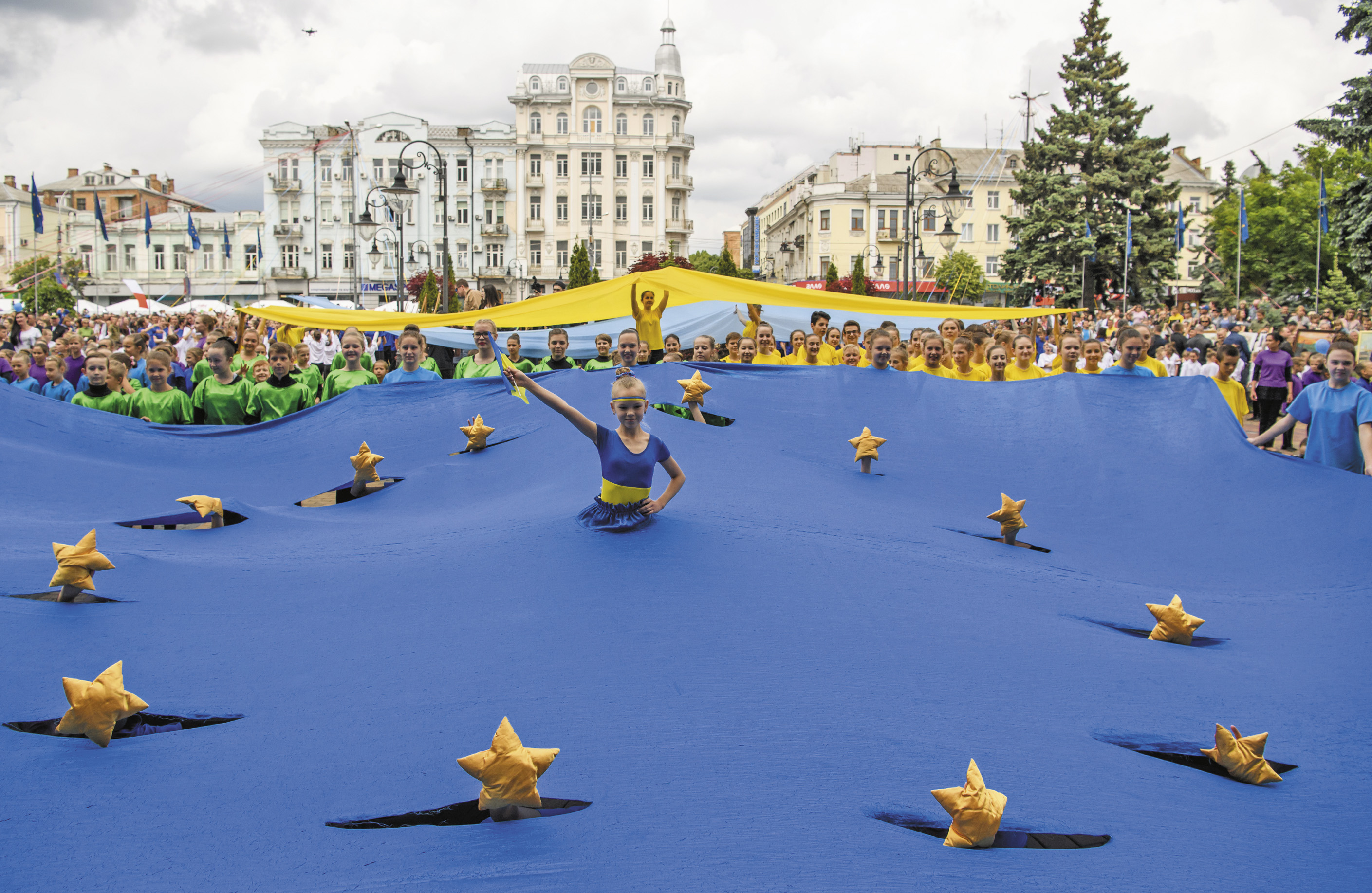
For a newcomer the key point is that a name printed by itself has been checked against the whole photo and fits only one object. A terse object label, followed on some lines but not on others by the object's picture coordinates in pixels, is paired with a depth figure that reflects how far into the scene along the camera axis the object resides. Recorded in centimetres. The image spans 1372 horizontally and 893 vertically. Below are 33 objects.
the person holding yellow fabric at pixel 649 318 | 873
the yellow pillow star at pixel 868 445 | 613
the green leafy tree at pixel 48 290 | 4797
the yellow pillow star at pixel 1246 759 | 297
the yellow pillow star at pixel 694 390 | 656
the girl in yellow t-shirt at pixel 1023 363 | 758
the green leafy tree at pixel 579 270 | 3953
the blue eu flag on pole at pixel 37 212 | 3241
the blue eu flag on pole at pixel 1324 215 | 2601
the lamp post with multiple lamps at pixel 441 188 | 1669
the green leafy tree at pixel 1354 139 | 2142
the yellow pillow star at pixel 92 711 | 288
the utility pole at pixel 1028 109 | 4775
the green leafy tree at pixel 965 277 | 5078
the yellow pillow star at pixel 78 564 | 395
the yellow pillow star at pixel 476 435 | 657
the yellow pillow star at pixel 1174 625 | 406
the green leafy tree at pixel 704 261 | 6569
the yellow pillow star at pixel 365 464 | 630
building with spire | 6412
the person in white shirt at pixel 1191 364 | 1438
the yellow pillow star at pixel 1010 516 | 529
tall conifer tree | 3509
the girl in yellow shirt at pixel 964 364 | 809
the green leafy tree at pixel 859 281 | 4041
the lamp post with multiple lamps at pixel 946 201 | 1520
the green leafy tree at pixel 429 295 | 2945
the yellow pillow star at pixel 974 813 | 248
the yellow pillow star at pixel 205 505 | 554
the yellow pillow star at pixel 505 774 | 254
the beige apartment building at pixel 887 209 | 6744
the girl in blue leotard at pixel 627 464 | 415
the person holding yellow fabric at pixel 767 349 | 903
